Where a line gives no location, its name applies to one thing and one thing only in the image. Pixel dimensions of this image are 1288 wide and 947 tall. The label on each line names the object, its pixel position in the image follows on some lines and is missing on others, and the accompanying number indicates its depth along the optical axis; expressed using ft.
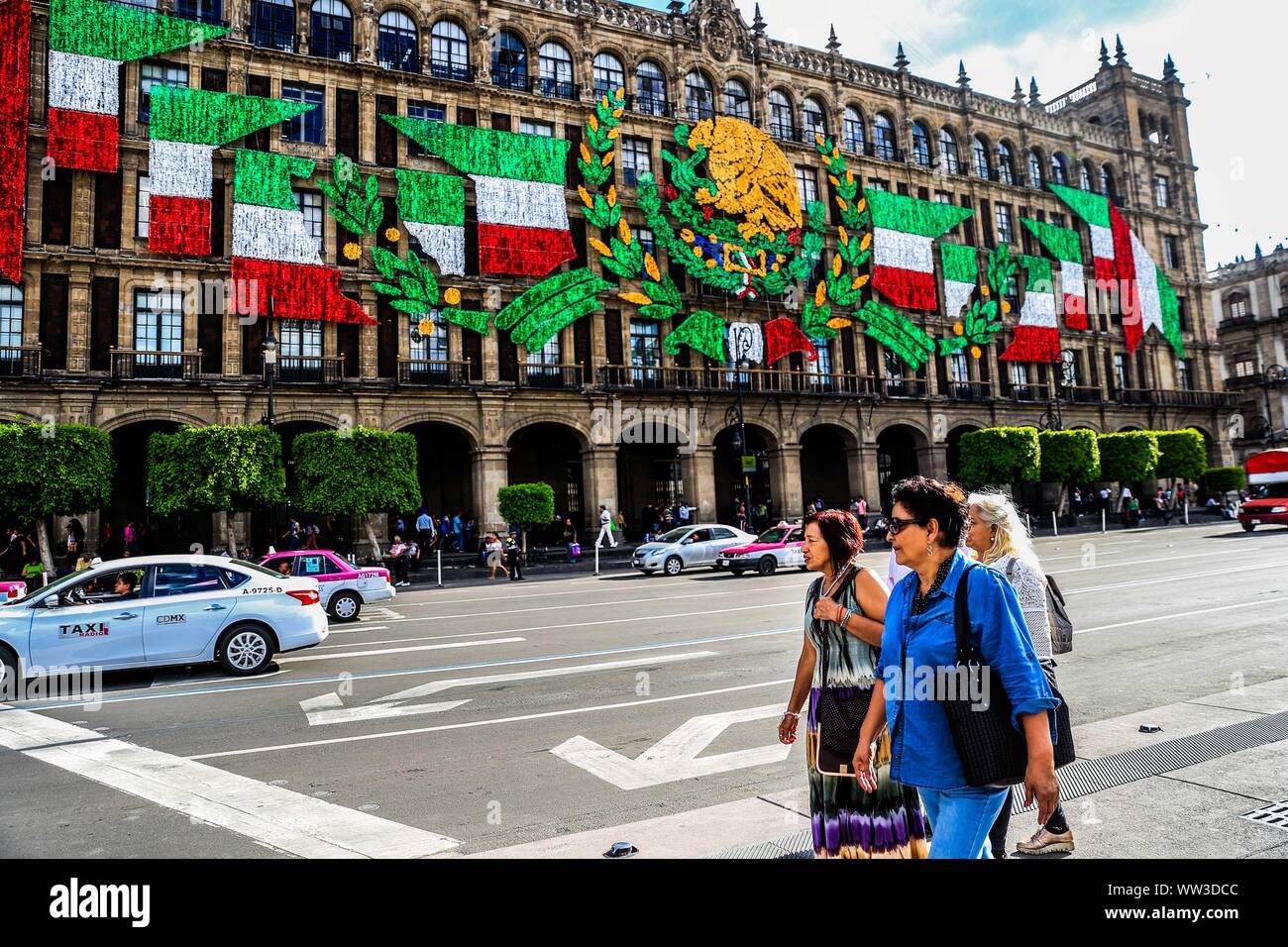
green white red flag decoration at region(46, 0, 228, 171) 85.35
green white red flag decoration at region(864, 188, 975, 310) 130.41
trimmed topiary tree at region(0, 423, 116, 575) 69.87
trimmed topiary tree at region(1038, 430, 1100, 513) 125.18
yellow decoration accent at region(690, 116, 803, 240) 117.60
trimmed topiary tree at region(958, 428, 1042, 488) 120.78
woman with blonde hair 13.50
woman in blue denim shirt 8.90
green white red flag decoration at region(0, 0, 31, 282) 82.99
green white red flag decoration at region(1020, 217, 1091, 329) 151.94
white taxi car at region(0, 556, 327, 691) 30.81
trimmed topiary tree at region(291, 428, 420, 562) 80.33
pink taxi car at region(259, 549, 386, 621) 53.98
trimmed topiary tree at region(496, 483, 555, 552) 87.45
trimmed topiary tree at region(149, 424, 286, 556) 75.61
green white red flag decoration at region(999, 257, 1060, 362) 145.38
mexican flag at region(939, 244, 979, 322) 138.10
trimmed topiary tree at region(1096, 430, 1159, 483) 131.64
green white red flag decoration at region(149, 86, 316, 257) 88.58
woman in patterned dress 11.02
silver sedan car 81.25
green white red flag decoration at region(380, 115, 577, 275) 102.17
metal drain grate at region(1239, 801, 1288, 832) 14.10
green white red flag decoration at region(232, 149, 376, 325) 91.61
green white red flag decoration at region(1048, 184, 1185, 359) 158.20
